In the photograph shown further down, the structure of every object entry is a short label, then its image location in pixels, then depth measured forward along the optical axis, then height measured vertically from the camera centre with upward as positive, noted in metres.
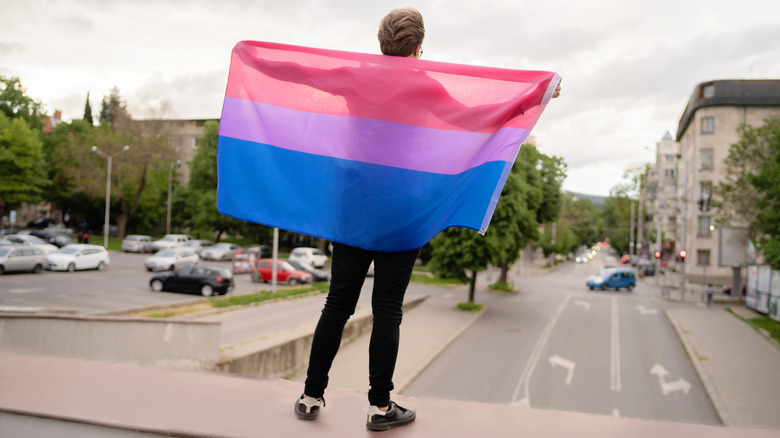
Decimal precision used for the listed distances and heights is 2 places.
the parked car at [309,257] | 49.25 -3.11
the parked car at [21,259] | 30.83 -2.76
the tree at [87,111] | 88.31 +15.63
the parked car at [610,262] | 84.62 -4.39
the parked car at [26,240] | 42.00 -2.31
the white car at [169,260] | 37.85 -3.03
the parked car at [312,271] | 37.97 -3.30
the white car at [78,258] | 34.19 -2.90
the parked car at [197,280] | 28.17 -3.19
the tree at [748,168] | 35.50 +4.65
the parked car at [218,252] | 51.47 -3.16
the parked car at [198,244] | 52.39 -2.65
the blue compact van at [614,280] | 50.47 -4.05
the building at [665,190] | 80.81 +7.12
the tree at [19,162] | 22.75 +2.64
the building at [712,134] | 53.78 +10.25
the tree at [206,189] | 60.09 +3.13
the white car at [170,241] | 52.59 -2.45
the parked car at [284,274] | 36.41 -3.45
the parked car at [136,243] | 51.63 -2.71
